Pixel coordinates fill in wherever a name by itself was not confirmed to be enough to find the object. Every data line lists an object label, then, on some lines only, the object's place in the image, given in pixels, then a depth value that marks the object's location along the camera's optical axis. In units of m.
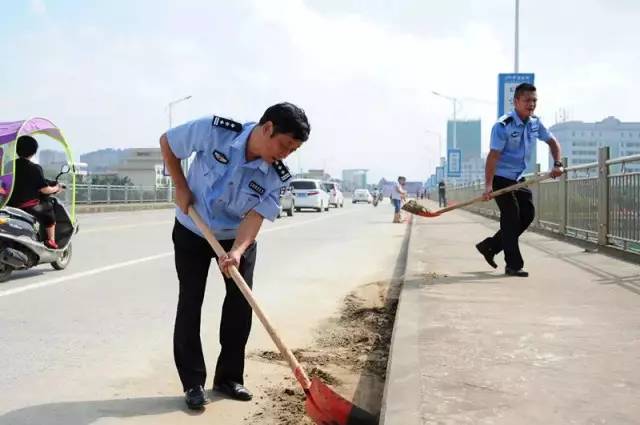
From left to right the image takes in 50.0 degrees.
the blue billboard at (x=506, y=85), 15.34
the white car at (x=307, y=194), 31.61
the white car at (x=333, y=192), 40.53
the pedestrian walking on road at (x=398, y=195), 22.59
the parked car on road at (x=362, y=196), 64.25
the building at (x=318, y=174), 106.38
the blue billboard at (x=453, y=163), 46.41
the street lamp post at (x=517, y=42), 22.64
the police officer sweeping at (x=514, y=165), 6.72
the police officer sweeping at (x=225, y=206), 3.36
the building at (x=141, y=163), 55.46
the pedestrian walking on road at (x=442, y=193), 36.09
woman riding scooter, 8.02
